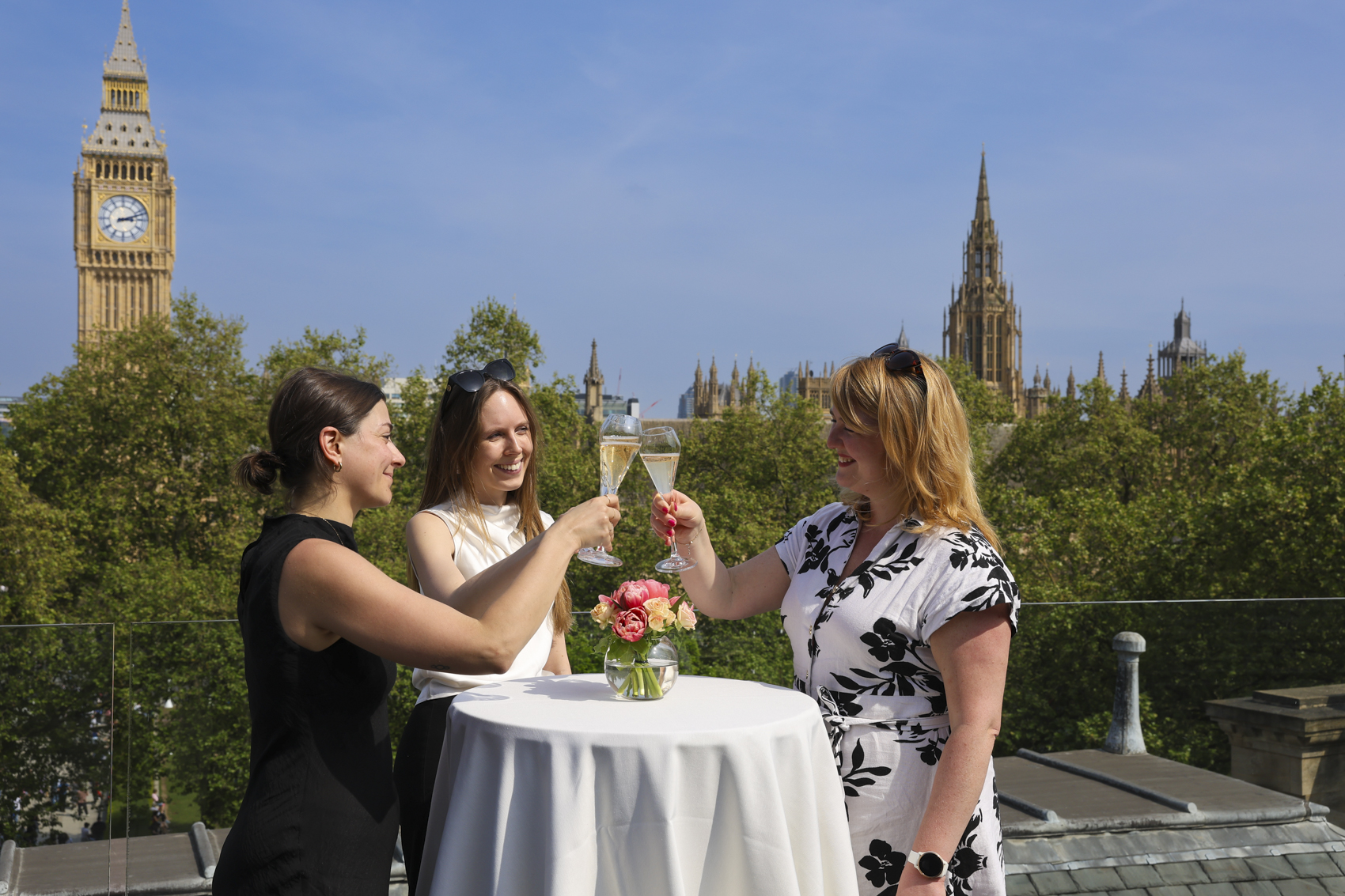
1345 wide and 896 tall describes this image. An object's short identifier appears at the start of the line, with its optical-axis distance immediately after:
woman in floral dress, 2.40
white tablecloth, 2.11
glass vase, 2.48
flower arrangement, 2.46
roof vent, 5.64
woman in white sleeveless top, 2.80
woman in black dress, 2.07
